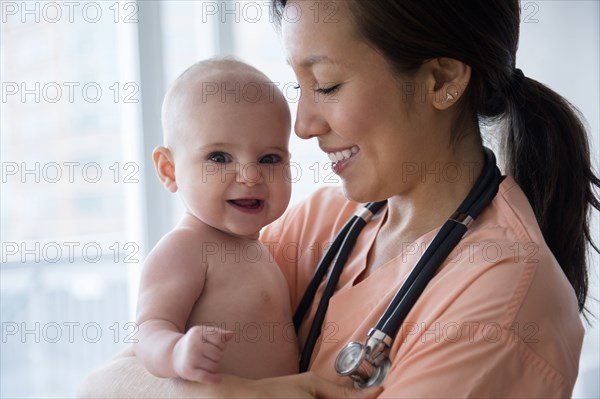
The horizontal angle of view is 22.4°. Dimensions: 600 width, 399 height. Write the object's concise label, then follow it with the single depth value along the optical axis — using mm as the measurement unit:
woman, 1058
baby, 1149
